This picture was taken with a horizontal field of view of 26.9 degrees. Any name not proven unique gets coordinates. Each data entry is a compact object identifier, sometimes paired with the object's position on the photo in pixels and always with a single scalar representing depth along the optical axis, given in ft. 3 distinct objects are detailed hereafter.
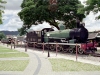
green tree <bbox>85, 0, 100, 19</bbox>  89.86
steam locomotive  74.86
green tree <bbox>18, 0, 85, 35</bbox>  136.98
